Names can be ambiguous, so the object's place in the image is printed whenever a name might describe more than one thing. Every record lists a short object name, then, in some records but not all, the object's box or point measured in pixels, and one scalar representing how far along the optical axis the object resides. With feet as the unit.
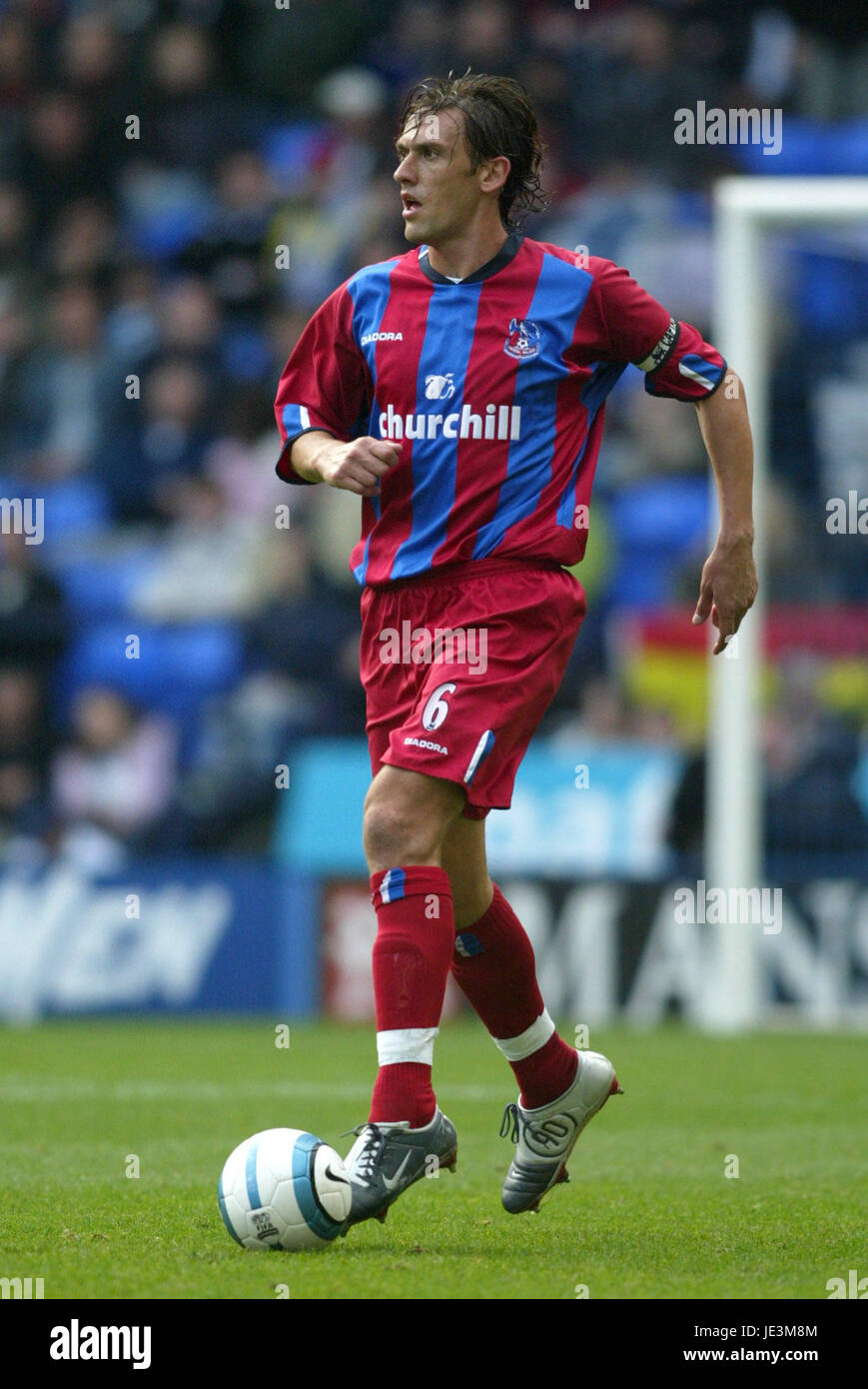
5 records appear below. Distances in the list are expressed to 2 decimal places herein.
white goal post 61.98
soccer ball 24.00
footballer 25.72
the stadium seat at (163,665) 77.66
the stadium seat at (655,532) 78.12
